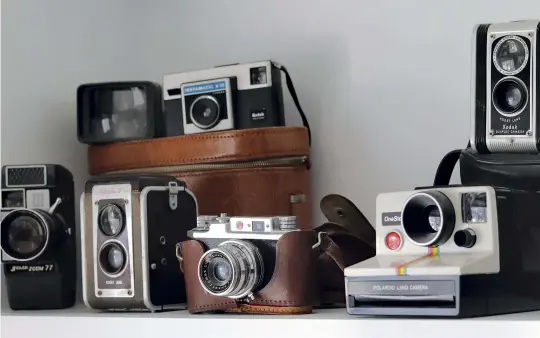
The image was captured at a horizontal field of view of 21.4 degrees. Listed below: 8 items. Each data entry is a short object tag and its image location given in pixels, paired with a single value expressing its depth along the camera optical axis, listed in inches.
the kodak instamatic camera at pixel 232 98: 52.9
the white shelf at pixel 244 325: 41.2
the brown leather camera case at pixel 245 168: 52.2
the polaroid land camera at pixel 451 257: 41.6
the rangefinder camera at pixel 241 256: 46.1
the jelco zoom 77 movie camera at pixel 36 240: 51.2
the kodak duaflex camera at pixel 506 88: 44.7
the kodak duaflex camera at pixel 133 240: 48.9
